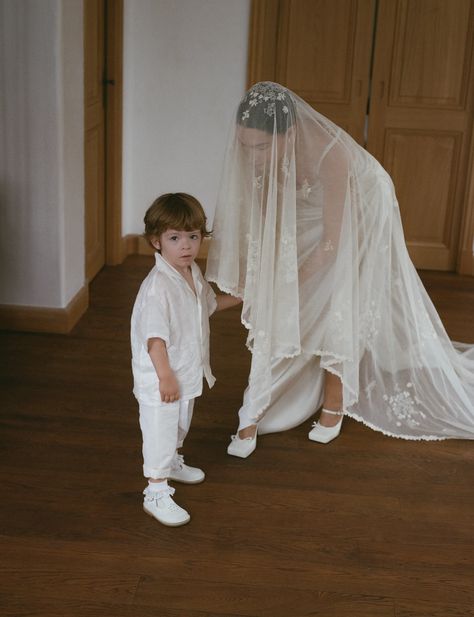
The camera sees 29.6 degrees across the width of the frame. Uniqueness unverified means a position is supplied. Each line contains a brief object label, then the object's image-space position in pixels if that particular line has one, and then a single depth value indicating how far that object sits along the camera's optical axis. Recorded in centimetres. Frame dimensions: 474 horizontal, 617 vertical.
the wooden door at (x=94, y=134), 494
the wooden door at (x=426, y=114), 541
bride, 292
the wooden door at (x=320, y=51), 543
